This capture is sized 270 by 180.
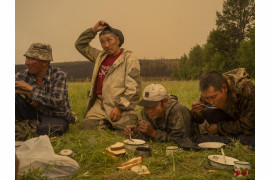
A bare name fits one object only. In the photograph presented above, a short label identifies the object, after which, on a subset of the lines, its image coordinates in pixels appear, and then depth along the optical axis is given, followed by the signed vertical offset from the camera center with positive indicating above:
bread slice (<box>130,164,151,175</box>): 2.57 -0.82
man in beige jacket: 4.41 +0.11
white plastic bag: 2.32 -0.66
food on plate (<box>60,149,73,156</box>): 2.87 -0.71
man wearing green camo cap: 3.92 -0.17
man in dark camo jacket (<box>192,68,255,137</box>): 3.22 -0.11
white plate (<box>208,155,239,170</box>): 2.59 -0.76
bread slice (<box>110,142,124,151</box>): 3.04 -0.69
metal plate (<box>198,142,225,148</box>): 3.26 -0.71
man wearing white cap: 3.50 -0.40
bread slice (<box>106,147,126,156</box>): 3.00 -0.74
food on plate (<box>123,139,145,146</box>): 3.28 -0.69
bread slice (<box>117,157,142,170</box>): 2.66 -0.78
